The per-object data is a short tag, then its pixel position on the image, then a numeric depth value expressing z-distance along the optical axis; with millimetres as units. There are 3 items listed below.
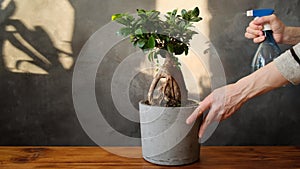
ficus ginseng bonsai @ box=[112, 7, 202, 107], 1184
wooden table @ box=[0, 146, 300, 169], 1215
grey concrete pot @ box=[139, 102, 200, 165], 1162
